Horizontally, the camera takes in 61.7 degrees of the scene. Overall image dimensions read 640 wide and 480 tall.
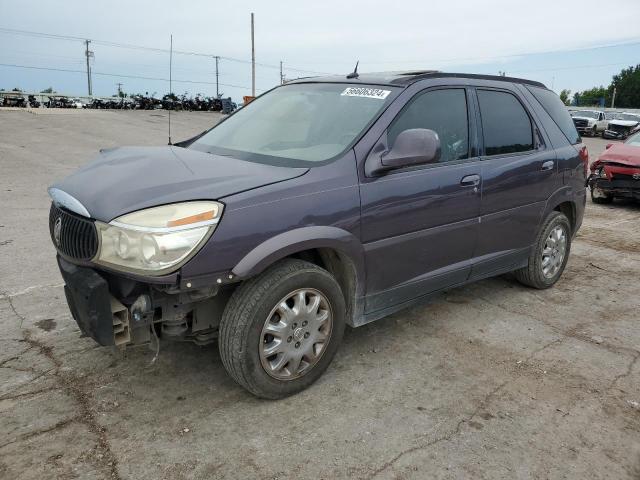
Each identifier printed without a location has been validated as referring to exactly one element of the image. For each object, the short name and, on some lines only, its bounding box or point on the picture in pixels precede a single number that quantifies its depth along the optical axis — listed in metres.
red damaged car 9.26
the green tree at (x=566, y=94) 95.00
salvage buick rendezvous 2.62
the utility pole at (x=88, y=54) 60.22
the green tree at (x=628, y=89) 88.94
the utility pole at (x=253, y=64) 39.25
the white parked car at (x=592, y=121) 31.98
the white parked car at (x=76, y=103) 32.77
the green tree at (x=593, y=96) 94.78
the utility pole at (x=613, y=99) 85.81
